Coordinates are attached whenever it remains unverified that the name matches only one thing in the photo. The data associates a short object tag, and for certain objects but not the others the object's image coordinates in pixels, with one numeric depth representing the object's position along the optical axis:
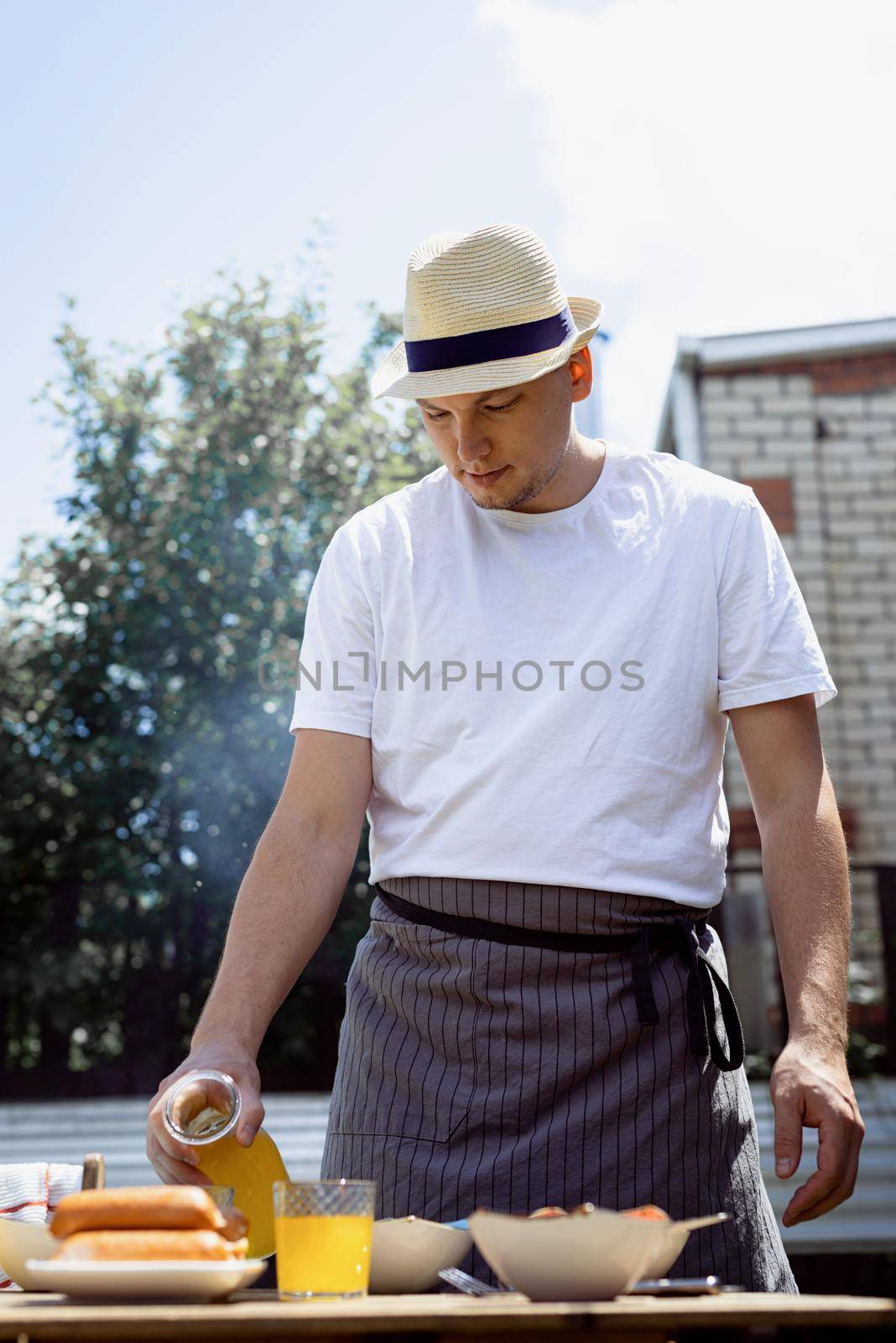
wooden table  0.91
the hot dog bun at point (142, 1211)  1.09
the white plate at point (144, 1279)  1.01
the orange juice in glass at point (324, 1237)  1.08
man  1.63
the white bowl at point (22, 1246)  1.20
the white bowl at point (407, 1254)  1.18
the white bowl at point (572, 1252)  1.02
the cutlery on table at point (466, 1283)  1.15
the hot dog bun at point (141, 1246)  1.06
